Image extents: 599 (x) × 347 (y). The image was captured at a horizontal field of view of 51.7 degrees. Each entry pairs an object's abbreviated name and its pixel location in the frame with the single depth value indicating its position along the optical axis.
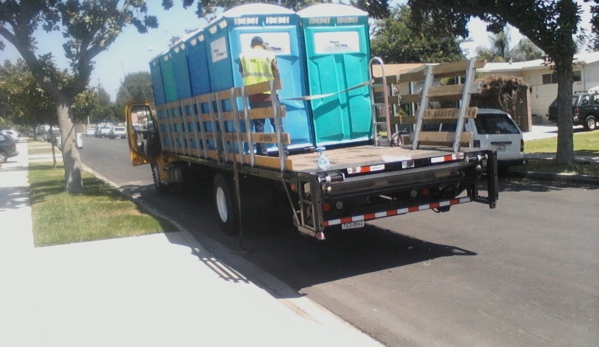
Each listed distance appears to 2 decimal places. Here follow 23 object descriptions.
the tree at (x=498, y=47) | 63.94
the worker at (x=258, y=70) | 8.37
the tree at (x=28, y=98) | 24.42
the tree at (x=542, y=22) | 13.30
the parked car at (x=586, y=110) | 26.75
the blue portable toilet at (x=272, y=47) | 8.88
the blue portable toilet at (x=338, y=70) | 9.33
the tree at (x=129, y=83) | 93.84
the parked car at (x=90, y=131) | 83.10
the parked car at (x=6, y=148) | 32.19
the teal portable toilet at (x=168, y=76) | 12.52
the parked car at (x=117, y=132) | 64.69
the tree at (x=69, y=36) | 14.50
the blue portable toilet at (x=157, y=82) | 13.77
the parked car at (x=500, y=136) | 13.87
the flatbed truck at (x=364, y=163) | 6.95
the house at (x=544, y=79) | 34.12
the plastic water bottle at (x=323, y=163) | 6.77
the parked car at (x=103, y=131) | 70.44
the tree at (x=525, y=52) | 64.69
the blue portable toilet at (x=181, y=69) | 11.41
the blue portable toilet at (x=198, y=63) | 10.14
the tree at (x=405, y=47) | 38.00
